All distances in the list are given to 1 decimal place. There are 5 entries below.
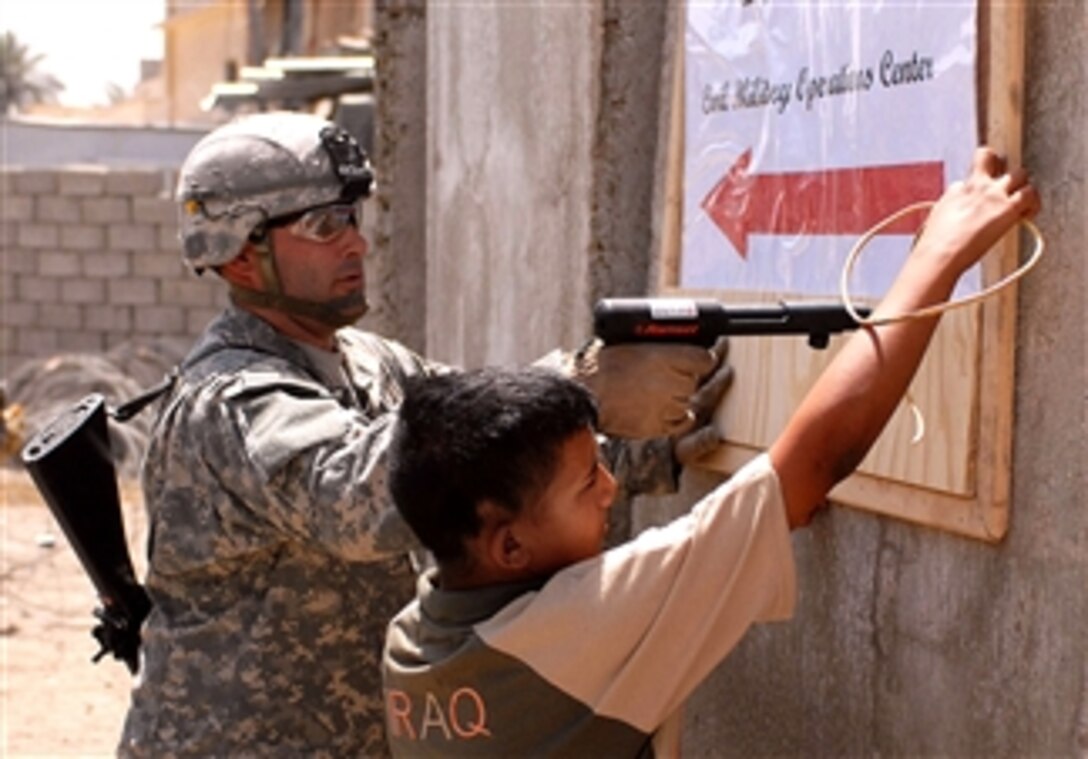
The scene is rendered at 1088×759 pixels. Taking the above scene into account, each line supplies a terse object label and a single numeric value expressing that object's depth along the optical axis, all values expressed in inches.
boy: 90.3
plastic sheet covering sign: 118.1
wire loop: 96.4
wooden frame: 111.4
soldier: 120.2
